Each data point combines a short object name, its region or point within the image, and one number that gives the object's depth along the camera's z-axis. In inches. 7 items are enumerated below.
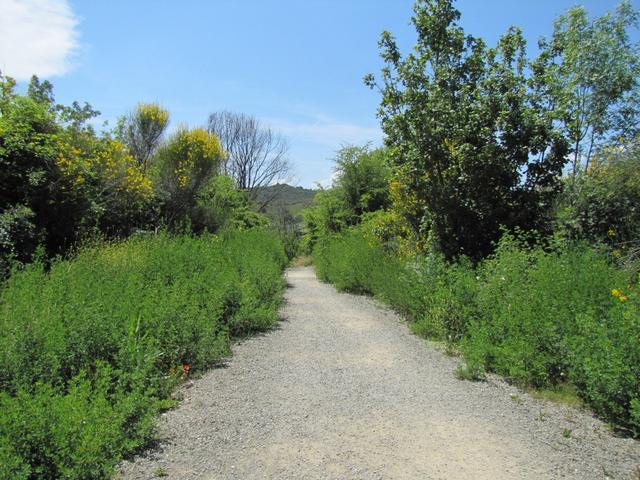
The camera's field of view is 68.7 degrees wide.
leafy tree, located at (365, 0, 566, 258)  394.6
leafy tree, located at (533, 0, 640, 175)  595.2
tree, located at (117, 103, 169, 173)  968.3
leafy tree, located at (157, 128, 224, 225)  783.1
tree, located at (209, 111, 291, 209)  1873.8
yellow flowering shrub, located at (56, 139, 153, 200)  474.9
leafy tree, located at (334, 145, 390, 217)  894.6
